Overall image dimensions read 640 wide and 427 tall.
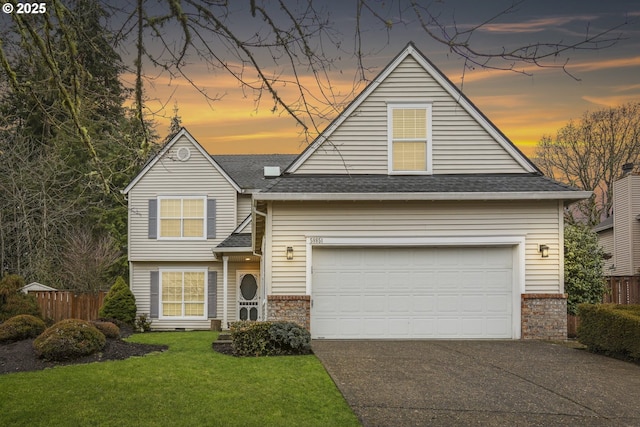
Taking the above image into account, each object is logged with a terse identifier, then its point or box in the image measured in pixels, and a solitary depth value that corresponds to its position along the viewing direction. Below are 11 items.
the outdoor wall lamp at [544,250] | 14.91
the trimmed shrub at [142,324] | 24.17
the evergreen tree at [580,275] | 18.73
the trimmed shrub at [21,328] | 15.11
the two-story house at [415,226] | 14.78
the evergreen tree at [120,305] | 23.47
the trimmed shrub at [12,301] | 19.30
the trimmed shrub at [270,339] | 12.52
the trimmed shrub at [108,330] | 15.56
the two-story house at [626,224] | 28.56
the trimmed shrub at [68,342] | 12.16
